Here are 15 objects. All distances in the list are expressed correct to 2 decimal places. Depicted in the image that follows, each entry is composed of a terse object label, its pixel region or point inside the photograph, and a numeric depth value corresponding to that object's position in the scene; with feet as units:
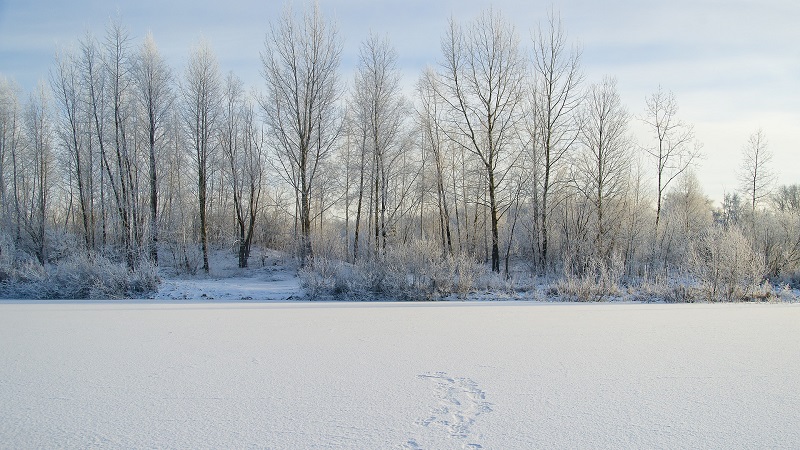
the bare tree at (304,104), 68.64
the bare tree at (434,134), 83.25
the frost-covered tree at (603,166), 70.08
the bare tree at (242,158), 87.04
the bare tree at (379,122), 76.48
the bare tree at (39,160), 90.79
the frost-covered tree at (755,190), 91.09
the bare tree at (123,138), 70.64
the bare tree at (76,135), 79.00
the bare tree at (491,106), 64.59
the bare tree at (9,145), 88.02
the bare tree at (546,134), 66.06
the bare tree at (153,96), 69.62
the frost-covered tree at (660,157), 81.35
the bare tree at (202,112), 74.38
